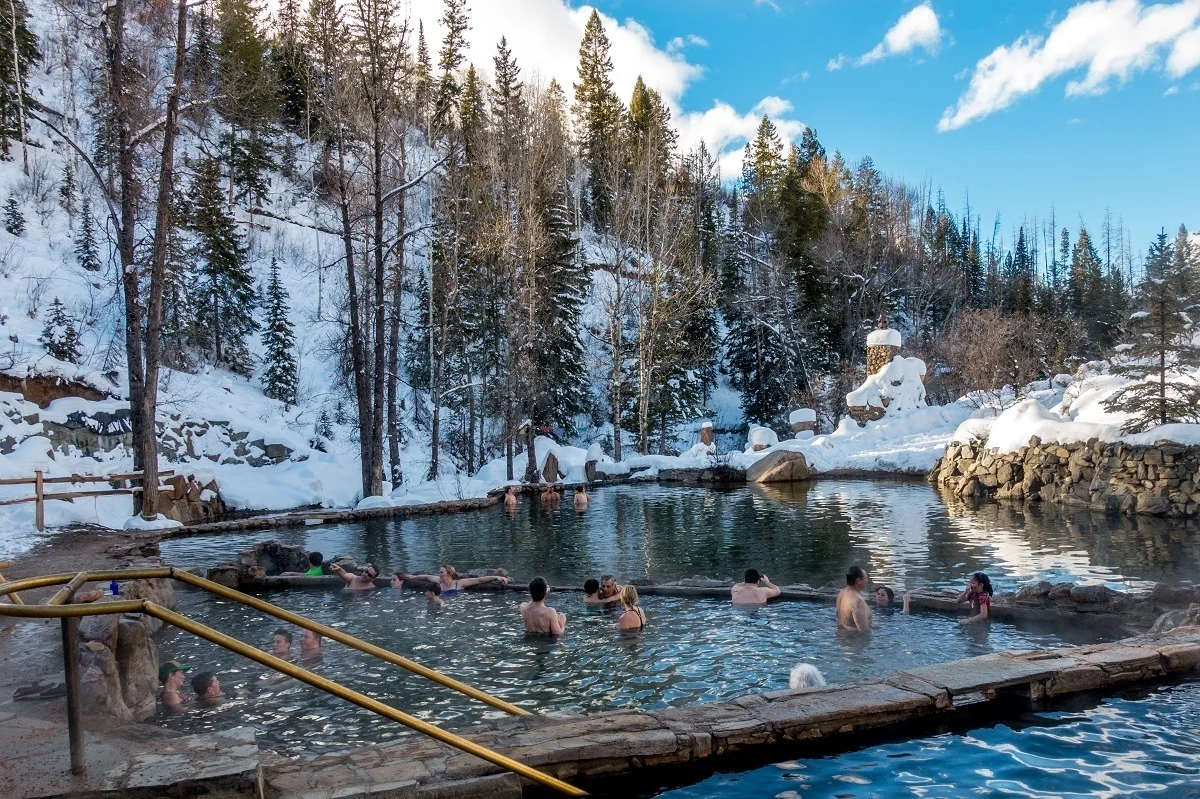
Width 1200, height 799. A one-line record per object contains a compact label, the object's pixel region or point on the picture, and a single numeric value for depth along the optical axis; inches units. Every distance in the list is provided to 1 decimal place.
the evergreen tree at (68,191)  1315.2
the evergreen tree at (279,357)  1214.3
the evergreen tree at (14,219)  1178.6
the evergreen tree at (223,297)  1200.2
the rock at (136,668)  240.1
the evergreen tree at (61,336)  900.6
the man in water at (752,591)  368.2
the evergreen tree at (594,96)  2007.9
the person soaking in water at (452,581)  421.1
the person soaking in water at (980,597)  327.3
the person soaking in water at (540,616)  330.6
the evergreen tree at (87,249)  1208.2
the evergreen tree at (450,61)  1259.8
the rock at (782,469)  975.6
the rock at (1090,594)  325.7
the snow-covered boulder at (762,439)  1147.3
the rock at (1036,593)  336.8
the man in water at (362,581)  430.6
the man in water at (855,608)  316.5
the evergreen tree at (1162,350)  641.6
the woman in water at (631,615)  331.9
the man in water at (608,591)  377.1
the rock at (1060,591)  331.6
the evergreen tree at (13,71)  1173.7
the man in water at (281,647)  307.3
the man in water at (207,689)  260.1
